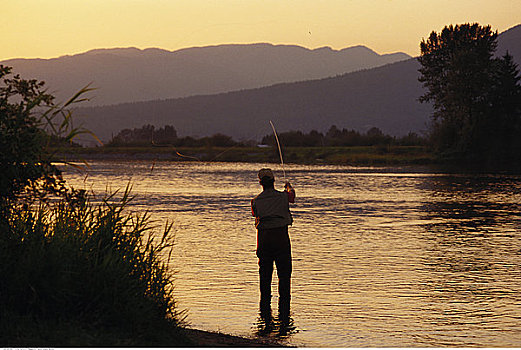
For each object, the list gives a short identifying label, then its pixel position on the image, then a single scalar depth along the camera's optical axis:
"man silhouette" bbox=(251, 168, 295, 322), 19.30
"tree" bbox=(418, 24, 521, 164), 132.50
